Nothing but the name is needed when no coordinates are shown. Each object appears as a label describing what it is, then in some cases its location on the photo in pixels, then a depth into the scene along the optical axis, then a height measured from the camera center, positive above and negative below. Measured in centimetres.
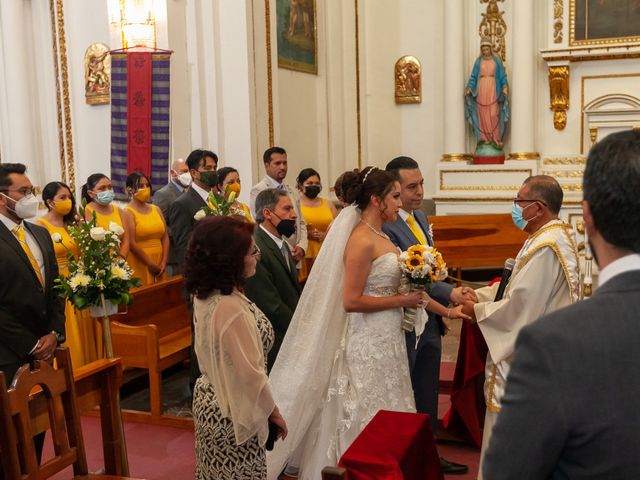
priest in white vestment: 348 -68
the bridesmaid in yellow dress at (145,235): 691 -84
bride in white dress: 386 -106
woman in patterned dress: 279 -77
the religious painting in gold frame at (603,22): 1078 +159
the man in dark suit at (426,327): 429 -108
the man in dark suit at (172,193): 738 -49
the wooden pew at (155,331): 539 -143
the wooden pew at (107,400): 364 -126
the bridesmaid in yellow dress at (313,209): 762 -70
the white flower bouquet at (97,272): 451 -77
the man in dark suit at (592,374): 126 -40
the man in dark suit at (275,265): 447 -75
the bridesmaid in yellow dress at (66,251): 581 -83
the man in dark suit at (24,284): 393 -73
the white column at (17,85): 999 +84
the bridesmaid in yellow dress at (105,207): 677 -56
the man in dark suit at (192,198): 660 -48
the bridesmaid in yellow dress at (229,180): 685 -34
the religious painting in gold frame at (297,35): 985 +143
